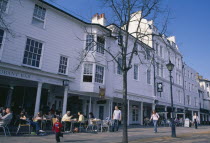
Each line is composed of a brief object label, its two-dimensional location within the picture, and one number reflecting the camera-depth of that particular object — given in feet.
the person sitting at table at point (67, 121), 36.62
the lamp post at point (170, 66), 39.06
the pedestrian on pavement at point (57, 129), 24.81
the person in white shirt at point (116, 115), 41.98
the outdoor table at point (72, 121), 37.58
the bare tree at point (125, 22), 25.90
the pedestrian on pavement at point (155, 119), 44.55
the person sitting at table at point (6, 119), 27.34
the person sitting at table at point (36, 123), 32.66
